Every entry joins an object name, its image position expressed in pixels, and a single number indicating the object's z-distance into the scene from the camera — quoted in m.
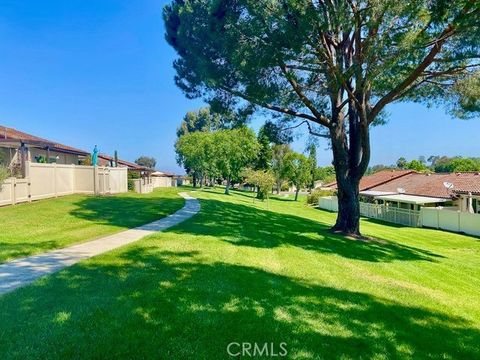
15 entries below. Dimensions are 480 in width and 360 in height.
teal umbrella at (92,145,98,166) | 22.44
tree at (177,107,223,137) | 74.94
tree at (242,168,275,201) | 38.97
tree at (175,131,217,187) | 47.25
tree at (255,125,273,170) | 56.07
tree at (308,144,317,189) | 58.17
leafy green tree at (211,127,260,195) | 46.28
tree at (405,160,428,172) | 73.50
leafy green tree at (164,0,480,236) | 10.04
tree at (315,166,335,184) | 76.51
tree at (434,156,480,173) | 70.19
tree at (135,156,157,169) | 113.26
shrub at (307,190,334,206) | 49.00
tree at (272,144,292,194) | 57.87
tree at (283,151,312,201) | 56.66
